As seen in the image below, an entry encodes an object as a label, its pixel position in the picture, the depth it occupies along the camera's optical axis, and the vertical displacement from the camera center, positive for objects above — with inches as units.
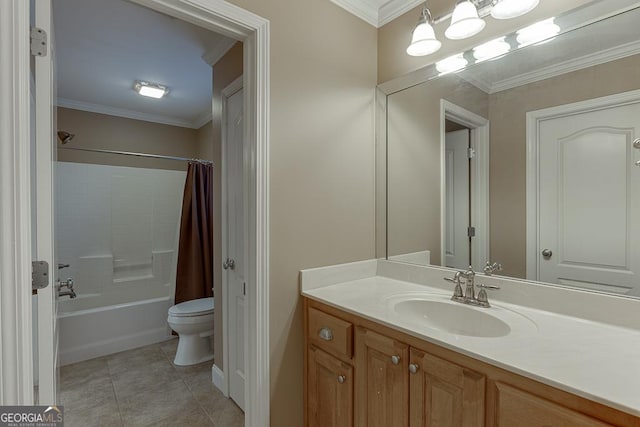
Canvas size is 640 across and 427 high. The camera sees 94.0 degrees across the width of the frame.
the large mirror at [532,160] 42.9 +9.1
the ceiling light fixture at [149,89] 108.7 +46.2
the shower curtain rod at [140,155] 112.0 +23.0
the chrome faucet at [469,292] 51.0 -14.5
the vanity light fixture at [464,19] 47.9 +33.2
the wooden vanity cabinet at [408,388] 28.8 -21.7
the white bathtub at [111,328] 99.4 -41.4
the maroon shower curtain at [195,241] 117.4 -11.5
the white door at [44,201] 36.2 +1.5
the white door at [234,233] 77.5 -5.5
